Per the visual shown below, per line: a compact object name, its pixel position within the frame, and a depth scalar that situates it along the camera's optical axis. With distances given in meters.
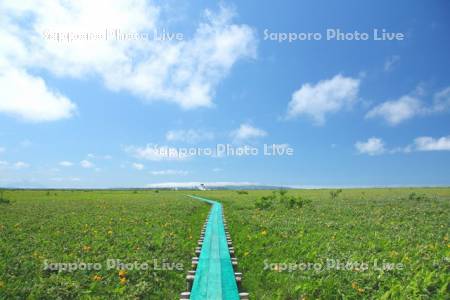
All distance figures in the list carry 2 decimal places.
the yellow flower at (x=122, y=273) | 10.29
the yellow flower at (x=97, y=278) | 9.82
